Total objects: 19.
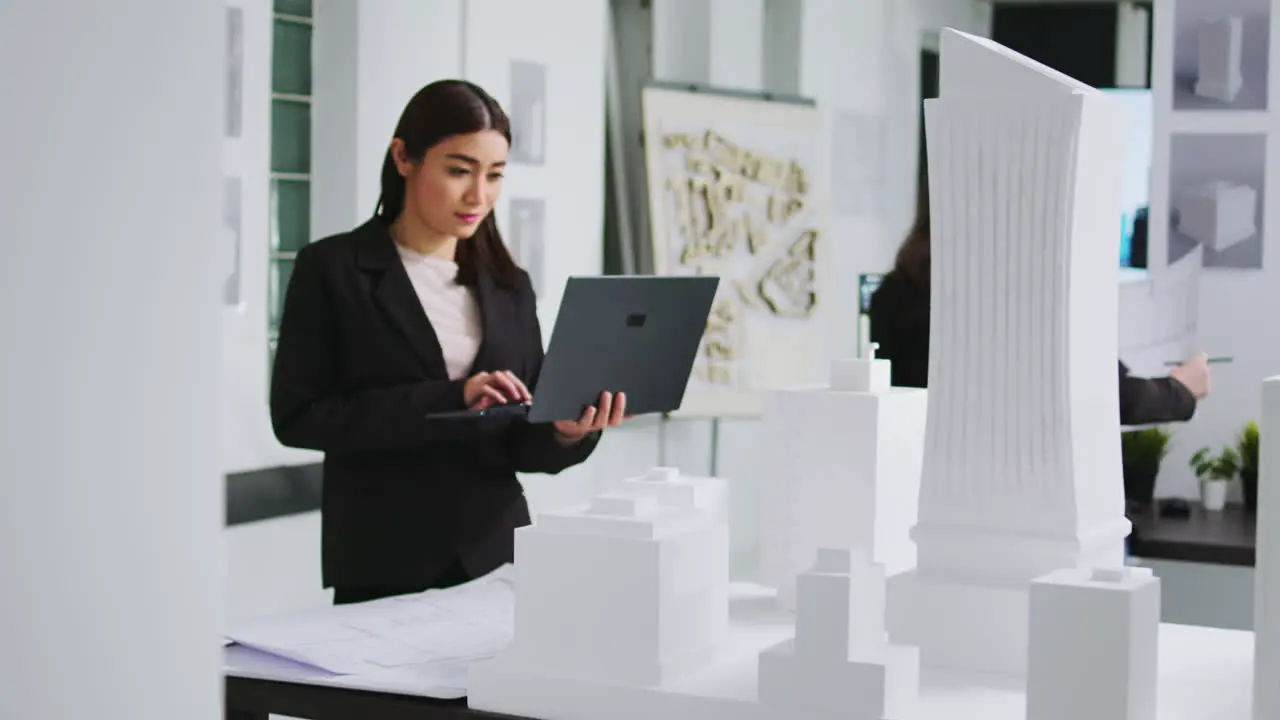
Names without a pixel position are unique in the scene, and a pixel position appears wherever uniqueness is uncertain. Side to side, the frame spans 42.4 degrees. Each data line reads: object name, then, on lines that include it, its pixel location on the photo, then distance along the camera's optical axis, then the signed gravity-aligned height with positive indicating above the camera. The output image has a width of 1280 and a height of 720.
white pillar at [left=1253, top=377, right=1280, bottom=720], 1.39 -0.21
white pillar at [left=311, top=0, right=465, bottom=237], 4.58 +0.58
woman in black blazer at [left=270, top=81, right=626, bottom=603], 2.56 -0.11
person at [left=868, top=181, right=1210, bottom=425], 3.30 +0.02
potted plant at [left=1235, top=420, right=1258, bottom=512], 4.59 -0.38
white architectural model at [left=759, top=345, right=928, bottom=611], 1.90 -0.18
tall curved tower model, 1.71 -0.03
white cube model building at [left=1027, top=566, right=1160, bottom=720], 1.35 -0.27
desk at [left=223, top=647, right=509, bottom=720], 1.61 -0.39
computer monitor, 7.01 +0.68
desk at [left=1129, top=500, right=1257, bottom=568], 3.90 -0.52
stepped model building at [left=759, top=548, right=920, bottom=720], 1.41 -0.29
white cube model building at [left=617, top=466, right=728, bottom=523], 1.71 -0.18
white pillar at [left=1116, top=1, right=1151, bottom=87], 8.41 +1.40
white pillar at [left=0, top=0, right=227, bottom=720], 0.87 -0.03
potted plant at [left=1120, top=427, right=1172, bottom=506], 4.75 -0.40
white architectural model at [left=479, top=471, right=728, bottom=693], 1.54 -0.26
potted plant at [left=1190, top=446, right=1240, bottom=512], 4.63 -0.42
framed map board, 6.09 +0.35
